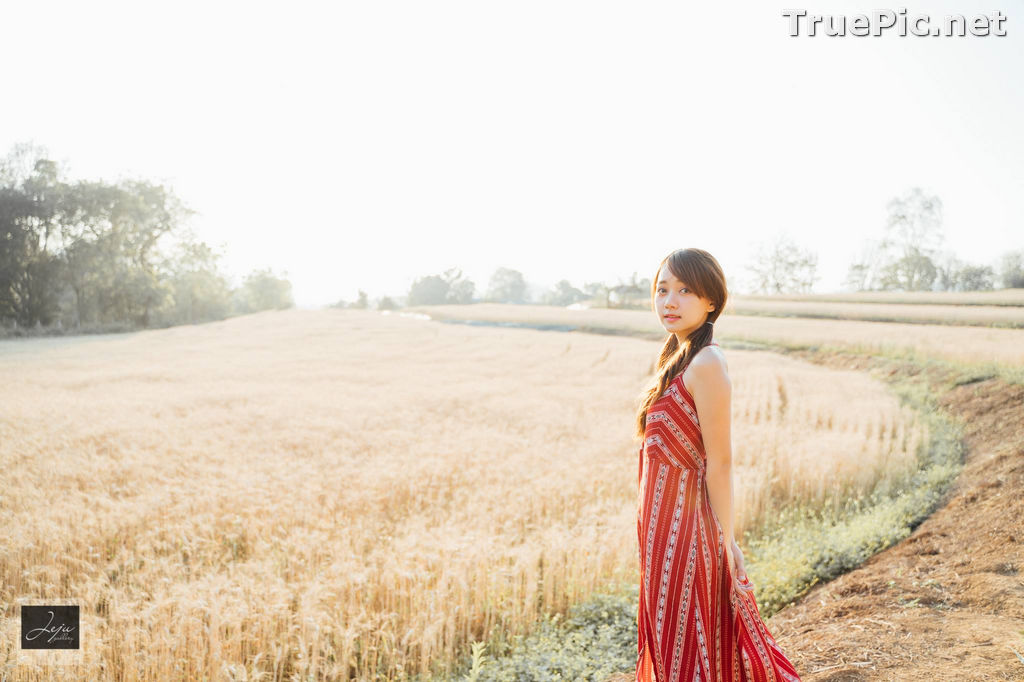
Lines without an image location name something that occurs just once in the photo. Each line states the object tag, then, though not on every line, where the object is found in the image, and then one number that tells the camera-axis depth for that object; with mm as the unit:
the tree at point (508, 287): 133250
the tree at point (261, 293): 94688
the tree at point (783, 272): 71750
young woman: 2447
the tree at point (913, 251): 50375
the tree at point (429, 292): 116044
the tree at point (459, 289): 116525
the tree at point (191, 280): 54947
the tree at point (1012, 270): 39072
